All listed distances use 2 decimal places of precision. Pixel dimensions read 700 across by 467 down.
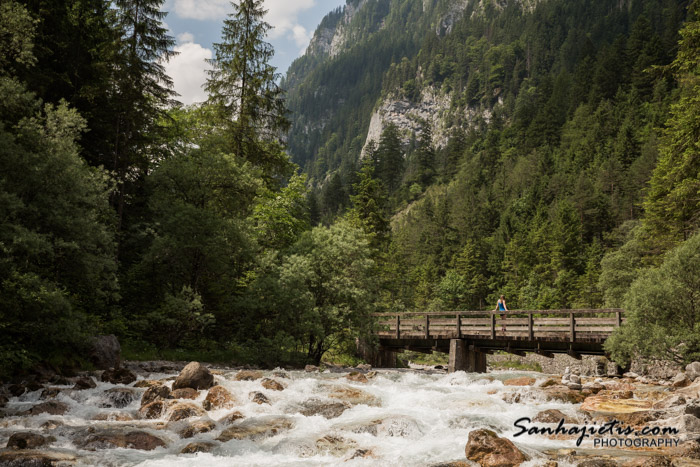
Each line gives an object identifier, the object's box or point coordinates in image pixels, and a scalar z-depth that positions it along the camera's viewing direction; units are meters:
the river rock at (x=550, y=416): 10.78
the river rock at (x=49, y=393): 12.34
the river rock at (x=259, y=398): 12.75
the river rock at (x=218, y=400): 12.20
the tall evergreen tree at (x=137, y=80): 23.99
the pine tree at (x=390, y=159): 133.50
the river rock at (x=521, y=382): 16.42
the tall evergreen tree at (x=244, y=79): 30.73
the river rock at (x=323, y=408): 12.09
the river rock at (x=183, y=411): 11.28
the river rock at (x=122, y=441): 9.26
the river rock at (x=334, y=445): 9.31
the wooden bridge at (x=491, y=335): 21.45
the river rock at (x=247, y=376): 15.39
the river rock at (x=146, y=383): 13.89
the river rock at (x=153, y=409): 11.69
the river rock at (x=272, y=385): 14.22
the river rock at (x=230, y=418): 11.05
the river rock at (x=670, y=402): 11.06
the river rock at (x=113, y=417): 11.28
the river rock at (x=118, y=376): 14.49
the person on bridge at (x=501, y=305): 25.78
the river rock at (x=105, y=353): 16.83
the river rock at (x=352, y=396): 13.51
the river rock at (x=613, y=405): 11.77
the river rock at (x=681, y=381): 14.08
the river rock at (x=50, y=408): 10.98
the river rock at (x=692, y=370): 14.60
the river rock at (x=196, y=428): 10.17
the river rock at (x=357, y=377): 17.38
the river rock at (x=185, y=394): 12.81
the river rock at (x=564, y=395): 13.23
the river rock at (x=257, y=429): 10.05
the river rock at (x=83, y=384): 13.12
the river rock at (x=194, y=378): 13.46
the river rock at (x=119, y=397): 12.46
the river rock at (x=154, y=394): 12.40
